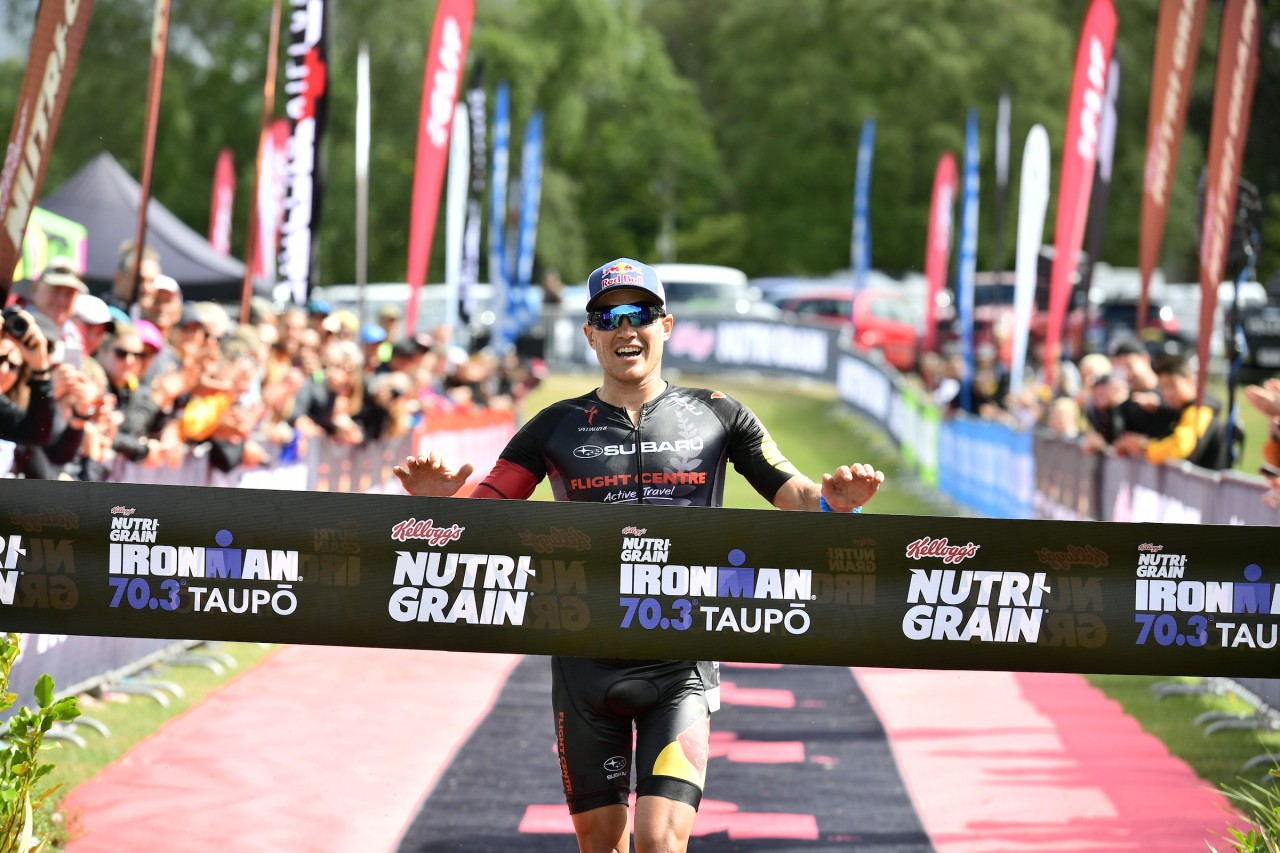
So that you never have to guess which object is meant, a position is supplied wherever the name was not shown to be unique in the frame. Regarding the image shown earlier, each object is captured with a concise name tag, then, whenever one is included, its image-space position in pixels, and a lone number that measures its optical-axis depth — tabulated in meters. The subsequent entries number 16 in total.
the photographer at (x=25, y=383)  14.93
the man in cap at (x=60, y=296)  17.77
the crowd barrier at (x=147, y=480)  10.80
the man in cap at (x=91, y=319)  18.47
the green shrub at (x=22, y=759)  10.05
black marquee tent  40.91
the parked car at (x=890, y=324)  74.50
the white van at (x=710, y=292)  85.06
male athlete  10.09
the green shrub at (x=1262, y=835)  10.87
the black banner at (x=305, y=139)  30.50
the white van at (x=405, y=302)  81.00
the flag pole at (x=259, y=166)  28.42
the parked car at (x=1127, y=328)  59.26
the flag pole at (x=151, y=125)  19.41
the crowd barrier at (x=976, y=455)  21.00
